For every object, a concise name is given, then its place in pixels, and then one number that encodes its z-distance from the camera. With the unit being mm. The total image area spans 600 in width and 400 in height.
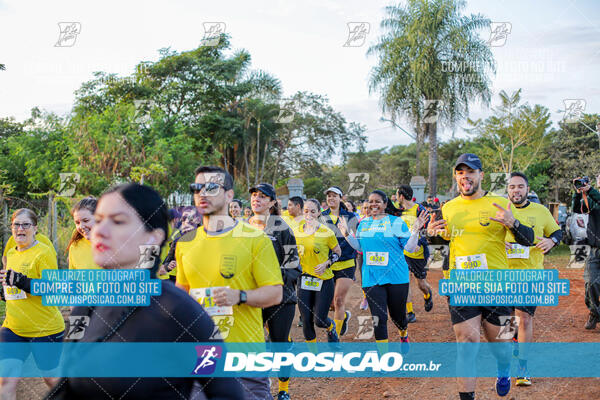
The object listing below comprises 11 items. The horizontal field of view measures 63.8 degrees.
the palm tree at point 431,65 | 19047
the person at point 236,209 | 7481
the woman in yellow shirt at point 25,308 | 3959
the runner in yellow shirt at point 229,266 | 2873
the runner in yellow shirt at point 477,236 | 4152
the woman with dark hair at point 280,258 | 4684
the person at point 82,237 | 4078
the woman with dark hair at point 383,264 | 5613
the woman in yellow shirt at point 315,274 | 5934
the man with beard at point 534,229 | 5131
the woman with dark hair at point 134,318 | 1502
